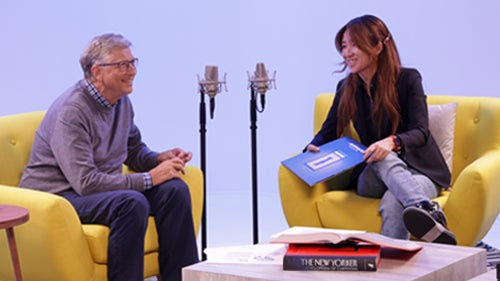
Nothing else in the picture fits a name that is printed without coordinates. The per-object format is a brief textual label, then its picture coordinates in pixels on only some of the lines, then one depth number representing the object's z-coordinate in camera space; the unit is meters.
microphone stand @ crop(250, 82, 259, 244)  4.64
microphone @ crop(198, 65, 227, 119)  4.57
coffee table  2.74
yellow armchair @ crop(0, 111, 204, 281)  3.54
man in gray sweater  3.69
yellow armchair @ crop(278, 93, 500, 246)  3.92
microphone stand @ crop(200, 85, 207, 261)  4.59
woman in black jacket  4.02
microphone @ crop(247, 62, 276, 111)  4.60
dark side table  3.30
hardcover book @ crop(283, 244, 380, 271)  2.77
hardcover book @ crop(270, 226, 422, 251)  2.87
